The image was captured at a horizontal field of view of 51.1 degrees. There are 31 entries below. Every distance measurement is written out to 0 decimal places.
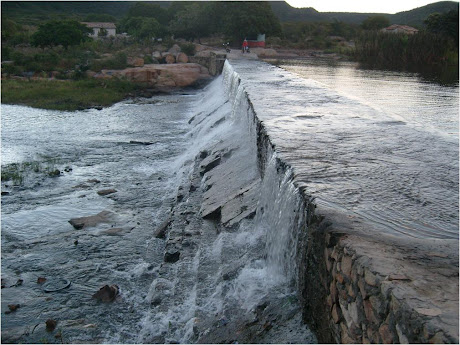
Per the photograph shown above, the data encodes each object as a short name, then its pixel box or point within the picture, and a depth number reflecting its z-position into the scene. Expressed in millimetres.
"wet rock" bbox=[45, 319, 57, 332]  4719
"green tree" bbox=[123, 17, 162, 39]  48088
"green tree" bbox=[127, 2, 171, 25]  64181
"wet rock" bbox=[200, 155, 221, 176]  8445
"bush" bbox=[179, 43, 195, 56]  35938
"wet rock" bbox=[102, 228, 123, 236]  6884
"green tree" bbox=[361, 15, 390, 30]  75750
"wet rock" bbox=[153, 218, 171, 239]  6691
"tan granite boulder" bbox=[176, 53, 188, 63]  31855
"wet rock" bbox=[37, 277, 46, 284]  5590
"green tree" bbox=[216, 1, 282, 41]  42141
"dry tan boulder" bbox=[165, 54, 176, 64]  32125
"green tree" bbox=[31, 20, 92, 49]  37566
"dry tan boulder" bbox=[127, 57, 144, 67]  29325
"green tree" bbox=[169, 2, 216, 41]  46666
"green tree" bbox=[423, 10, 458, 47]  28411
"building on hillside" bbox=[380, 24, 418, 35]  58878
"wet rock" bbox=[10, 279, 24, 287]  5543
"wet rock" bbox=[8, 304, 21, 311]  5051
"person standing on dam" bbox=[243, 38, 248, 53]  37341
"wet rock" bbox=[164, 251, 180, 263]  5738
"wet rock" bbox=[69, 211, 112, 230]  7145
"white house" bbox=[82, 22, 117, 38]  68812
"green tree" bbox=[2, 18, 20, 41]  42231
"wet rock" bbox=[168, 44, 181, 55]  36647
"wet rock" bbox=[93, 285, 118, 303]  5160
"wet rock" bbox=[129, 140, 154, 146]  12719
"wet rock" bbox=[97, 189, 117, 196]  8625
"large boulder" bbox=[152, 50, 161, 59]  33003
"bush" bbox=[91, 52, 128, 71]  28312
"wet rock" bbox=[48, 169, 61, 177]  9688
